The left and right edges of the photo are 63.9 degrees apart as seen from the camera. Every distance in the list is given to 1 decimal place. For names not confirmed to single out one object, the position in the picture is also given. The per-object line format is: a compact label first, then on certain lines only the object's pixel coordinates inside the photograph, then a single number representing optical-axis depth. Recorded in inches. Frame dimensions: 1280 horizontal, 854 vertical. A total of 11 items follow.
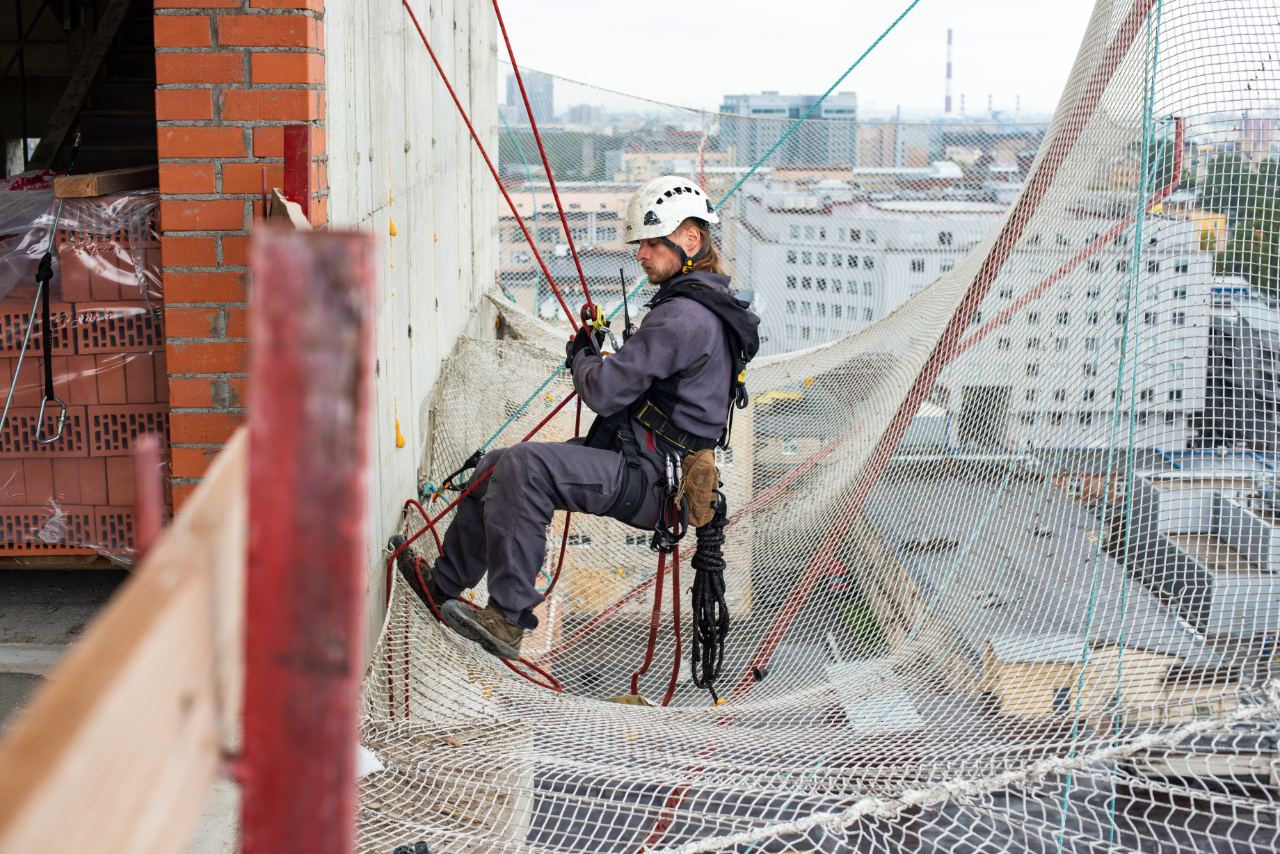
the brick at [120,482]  135.5
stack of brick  128.1
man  143.5
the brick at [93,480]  135.3
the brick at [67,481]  135.0
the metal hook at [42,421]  129.3
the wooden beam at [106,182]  122.6
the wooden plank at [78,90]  190.7
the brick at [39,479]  134.6
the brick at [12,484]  134.3
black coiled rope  156.0
